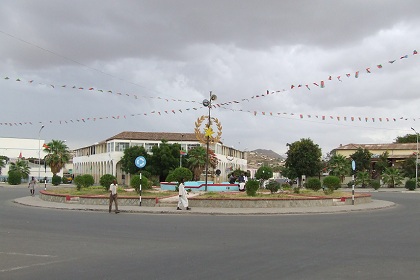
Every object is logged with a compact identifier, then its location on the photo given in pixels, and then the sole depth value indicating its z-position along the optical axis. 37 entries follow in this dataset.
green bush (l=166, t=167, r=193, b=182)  37.16
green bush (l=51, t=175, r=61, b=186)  65.75
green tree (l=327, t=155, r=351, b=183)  70.56
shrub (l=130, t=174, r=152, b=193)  28.33
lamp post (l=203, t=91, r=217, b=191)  31.08
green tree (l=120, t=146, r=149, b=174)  69.62
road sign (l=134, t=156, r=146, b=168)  25.33
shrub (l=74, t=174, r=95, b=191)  34.25
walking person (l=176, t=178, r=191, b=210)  23.62
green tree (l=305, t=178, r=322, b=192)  34.91
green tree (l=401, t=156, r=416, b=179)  76.06
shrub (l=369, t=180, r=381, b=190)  58.71
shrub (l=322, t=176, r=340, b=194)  33.03
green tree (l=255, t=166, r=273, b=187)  46.51
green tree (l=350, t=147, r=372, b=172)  80.12
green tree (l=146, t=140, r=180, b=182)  67.00
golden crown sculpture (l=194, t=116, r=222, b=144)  34.38
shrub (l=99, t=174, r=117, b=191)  31.45
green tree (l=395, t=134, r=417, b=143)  106.81
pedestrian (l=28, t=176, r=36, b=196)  37.79
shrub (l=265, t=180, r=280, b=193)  30.66
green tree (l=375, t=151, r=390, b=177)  78.81
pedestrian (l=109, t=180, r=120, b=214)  22.88
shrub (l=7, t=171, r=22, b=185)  69.06
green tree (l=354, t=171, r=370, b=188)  67.25
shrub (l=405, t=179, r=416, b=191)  57.75
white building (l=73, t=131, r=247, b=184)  81.62
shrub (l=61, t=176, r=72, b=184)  78.84
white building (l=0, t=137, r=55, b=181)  117.00
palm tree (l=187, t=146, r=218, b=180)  66.19
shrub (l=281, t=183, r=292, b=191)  36.57
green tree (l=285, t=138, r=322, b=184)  68.25
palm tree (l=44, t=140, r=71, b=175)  77.06
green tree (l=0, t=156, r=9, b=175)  88.78
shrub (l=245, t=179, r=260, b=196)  28.00
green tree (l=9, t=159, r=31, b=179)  80.19
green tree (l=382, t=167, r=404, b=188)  65.83
